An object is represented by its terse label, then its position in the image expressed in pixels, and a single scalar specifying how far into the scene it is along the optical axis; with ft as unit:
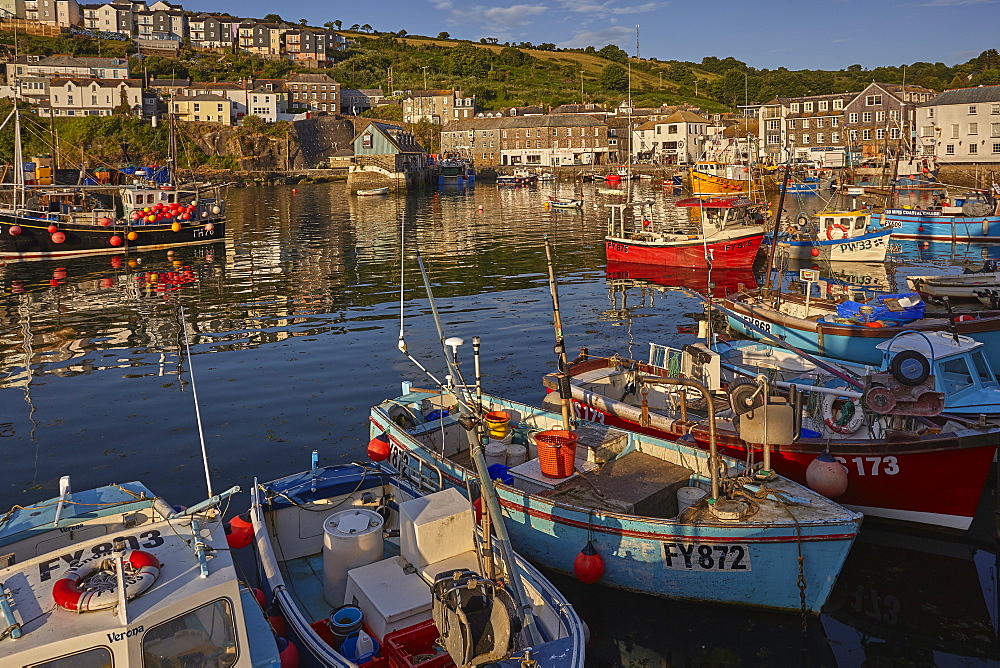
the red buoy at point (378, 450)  48.93
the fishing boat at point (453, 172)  393.70
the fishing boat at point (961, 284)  82.94
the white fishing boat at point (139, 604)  22.06
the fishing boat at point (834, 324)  67.15
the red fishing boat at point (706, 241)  124.77
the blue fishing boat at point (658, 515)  34.81
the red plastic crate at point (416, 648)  27.55
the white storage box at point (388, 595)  29.68
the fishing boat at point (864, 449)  41.45
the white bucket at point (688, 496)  38.70
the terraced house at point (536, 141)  432.66
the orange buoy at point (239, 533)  36.09
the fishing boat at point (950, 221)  156.44
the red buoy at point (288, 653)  28.22
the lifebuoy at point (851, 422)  46.83
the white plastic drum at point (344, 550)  32.99
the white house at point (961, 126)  268.00
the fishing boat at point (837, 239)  136.56
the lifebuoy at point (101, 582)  22.88
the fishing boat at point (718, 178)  236.43
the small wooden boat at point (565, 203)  241.14
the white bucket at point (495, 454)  45.06
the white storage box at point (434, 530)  31.68
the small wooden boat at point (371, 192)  330.54
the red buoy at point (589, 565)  36.91
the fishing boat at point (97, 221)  154.81
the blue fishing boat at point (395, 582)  26.73
